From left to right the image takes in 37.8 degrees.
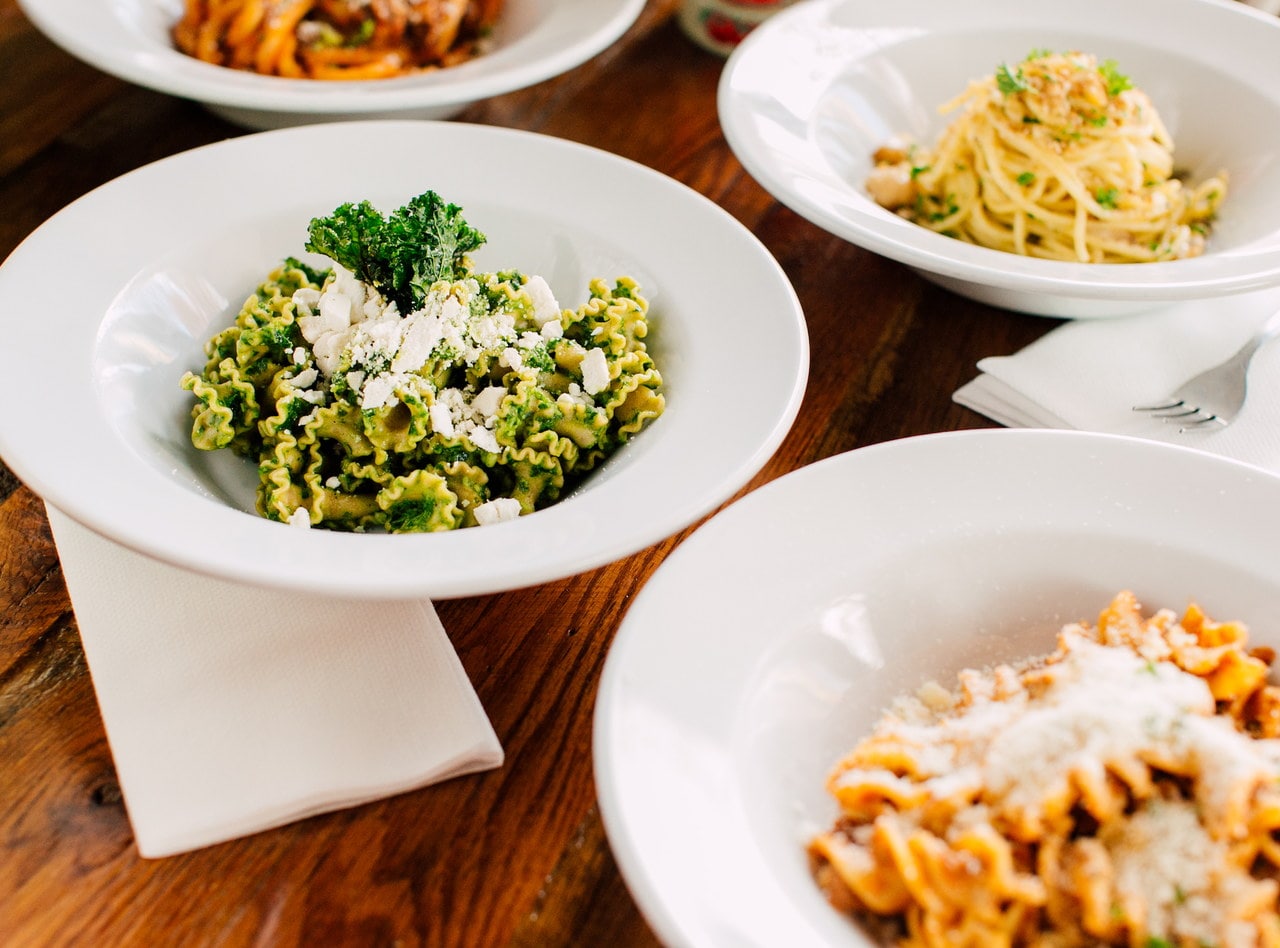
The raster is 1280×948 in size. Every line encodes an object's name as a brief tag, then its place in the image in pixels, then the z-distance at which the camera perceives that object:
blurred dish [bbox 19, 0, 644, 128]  0.75
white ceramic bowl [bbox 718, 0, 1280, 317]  0.68
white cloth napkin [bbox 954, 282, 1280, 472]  0.66
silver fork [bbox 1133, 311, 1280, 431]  0.67
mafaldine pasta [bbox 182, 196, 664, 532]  0.60
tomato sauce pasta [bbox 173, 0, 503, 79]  0.83
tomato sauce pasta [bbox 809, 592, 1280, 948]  0.49
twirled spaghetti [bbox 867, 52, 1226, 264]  0.78
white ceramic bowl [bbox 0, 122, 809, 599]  0.55
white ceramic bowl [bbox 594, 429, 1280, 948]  0.51
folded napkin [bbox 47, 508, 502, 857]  0.54
